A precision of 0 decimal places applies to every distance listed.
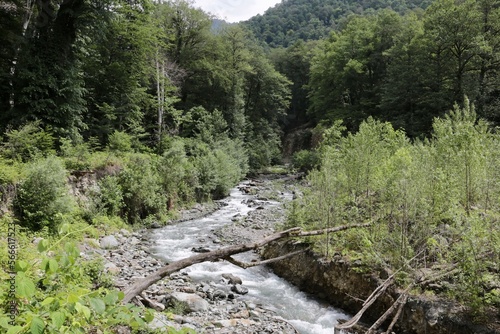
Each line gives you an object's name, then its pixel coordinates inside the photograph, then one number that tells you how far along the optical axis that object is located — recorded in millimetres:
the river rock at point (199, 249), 12273
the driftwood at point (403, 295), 6025
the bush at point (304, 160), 37188
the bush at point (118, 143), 16703
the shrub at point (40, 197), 9156
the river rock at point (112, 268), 8567
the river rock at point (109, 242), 11086
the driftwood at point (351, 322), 3562
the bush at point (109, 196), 13219
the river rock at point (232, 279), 9867
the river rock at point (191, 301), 7688
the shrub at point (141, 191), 14953
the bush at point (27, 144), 10602
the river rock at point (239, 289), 9250
